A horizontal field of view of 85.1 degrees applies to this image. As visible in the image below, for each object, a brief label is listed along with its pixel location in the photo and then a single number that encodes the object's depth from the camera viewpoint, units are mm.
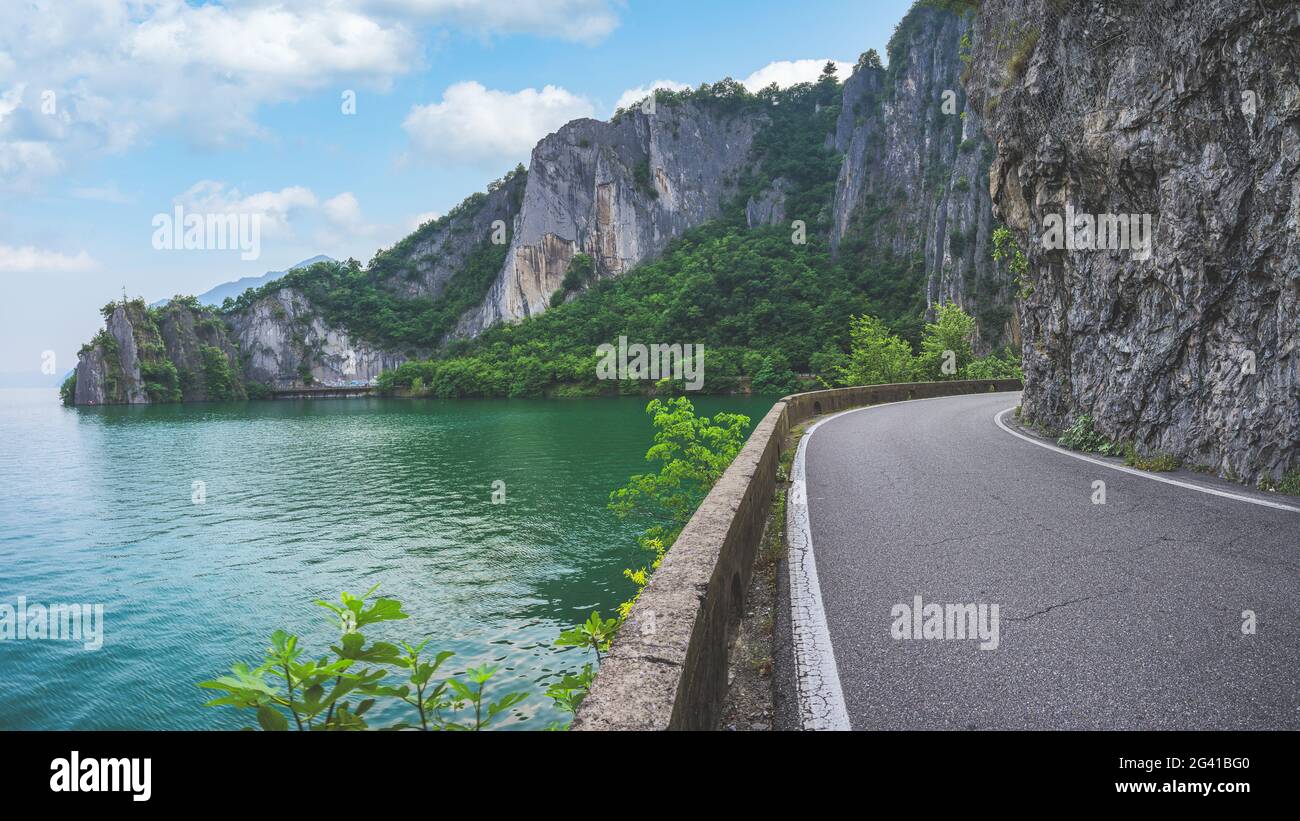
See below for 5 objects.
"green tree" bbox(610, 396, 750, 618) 13492
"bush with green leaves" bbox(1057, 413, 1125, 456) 12069
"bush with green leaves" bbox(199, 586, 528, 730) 2219
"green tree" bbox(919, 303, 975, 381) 39250
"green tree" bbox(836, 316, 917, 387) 38312
